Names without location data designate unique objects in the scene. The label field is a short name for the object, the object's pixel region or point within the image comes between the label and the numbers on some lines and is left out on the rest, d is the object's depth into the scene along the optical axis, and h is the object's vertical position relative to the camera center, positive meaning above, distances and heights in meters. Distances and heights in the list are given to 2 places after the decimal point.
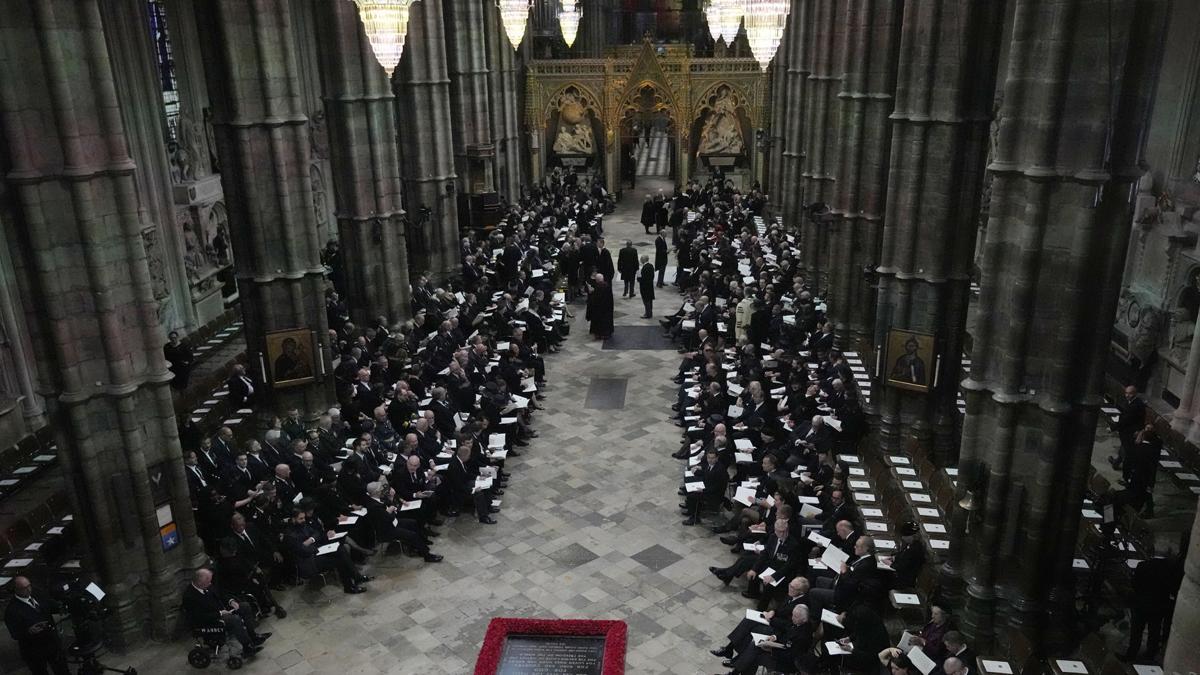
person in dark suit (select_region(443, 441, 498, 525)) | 13.91 -6.08
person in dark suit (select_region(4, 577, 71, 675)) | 9.79 -5.64
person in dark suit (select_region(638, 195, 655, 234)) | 33.03 -4.93
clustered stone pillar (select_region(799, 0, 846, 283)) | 22.53 -1.27
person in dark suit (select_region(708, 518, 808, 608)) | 11.33 -5.97
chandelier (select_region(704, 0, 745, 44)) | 22.40 +1.37
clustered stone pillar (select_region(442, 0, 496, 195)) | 28.56 -0.52
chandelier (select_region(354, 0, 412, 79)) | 13.34 +0.80
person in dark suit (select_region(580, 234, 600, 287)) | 25.31 -4.93
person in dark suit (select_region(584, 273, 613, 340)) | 21.75 -5.47
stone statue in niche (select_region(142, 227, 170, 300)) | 18.81 -3.64
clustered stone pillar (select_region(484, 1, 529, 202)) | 32.95 -1.01
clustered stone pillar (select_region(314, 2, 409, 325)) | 18.28 -1.76
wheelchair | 10.62 -6.42
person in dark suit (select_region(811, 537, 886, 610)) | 10.28 -5.59
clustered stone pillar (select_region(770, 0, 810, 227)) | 27.05 -1.09
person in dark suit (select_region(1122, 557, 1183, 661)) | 9.38 -5.29
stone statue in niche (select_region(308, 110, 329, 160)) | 25.98 -1.54
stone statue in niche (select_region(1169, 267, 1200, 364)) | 15.81 -4.29
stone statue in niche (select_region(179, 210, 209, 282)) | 20.50 -3.66
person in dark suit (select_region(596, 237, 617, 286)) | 24.29 -4.96
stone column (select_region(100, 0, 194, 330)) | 18.09 -1.18
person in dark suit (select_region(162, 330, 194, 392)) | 16.38 -4.84
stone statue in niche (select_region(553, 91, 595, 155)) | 39.19 -2.28
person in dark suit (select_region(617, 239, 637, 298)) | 25.31 -5.06
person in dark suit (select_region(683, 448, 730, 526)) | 13.44 -5.87
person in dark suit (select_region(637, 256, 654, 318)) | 23.25 -5.27
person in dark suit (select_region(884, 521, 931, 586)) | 10.70 -5.58
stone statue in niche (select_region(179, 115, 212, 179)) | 20.50 -1.32
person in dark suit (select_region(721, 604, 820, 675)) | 9.63 -6.01
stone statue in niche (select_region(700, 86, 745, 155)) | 38.34 -2.47
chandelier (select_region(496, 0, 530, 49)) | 27.14 +1.75
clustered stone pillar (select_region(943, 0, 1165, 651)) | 8.83 -2.34
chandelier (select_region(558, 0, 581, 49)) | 34.16 +2.06
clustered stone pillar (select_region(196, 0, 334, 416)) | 14.56 -1.52
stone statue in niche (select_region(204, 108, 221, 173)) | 21.58 -1.35
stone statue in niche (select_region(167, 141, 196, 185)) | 20.14 -1.73
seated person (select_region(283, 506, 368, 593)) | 11.99 -6.07
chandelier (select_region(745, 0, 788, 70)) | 18.92 +0.98
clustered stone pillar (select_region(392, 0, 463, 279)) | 22.89 -1.52
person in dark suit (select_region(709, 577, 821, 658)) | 10.11 -5.91
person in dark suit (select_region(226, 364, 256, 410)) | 16.14 -5.26
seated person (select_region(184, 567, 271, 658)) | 10.62 -5.96
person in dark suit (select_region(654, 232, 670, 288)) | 25.67 -4.95
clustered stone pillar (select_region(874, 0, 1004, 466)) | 13.26 -1.81
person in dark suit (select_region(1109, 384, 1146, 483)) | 13.97 -5.28
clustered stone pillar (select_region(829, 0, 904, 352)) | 17.41 -1.76
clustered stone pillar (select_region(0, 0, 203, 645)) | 9.59 -2.33
